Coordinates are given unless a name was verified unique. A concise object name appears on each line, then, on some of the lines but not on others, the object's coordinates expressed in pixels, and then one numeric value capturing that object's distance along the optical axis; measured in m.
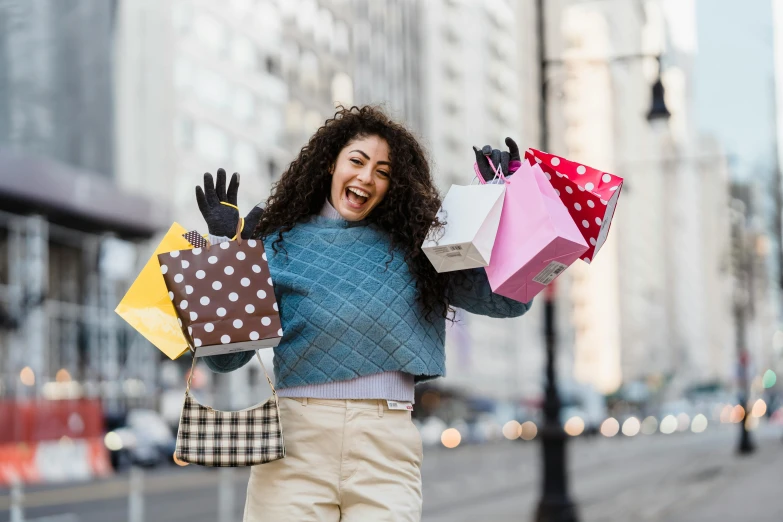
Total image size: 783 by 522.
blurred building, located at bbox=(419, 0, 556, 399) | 85.19
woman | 3.38
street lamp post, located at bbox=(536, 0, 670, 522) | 11.67
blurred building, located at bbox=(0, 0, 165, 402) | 32.34
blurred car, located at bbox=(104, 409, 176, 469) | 24.80
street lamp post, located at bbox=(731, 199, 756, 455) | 33.65
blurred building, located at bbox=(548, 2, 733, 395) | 114.38
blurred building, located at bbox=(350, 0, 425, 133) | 72.31
